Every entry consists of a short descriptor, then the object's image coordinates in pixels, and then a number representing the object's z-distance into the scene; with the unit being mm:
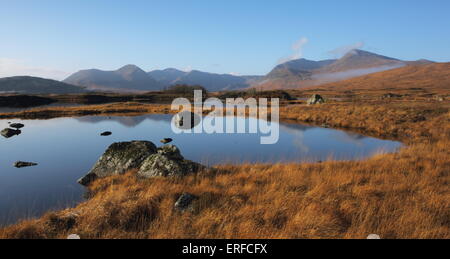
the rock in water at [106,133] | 23688
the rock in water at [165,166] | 9312
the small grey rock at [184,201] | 6442
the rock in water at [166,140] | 19939
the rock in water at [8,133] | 22766
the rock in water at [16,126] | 28316
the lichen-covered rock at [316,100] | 55856
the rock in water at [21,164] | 13190
